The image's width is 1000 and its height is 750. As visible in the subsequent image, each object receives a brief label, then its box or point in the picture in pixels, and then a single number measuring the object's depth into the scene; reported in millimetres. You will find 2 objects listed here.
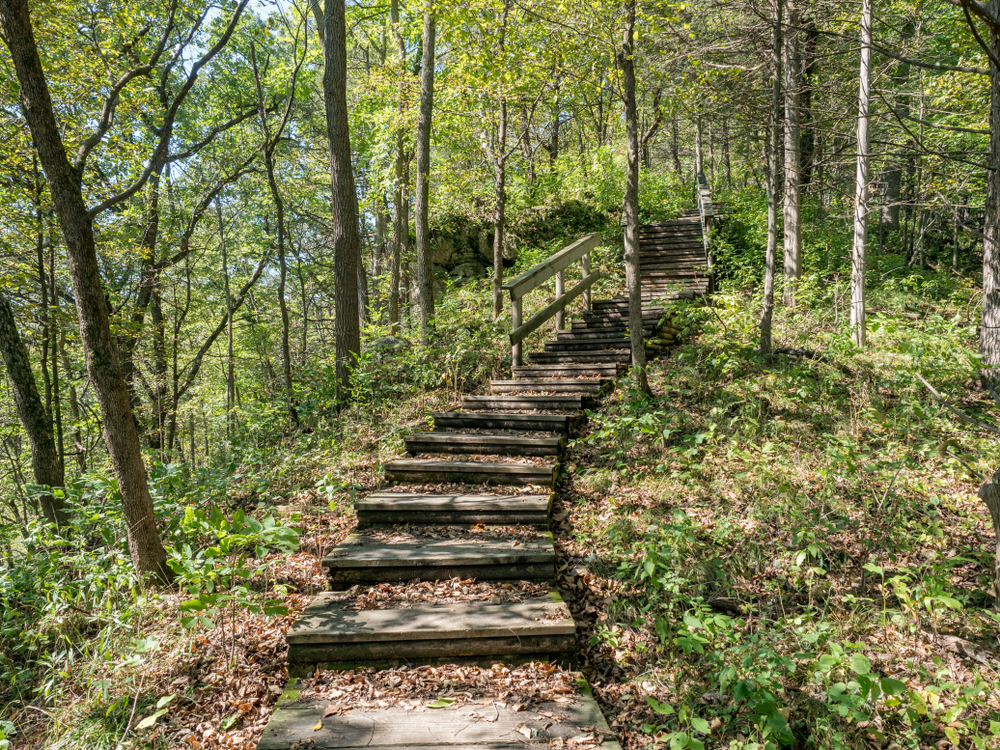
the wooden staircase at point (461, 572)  2537
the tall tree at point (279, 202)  9742
